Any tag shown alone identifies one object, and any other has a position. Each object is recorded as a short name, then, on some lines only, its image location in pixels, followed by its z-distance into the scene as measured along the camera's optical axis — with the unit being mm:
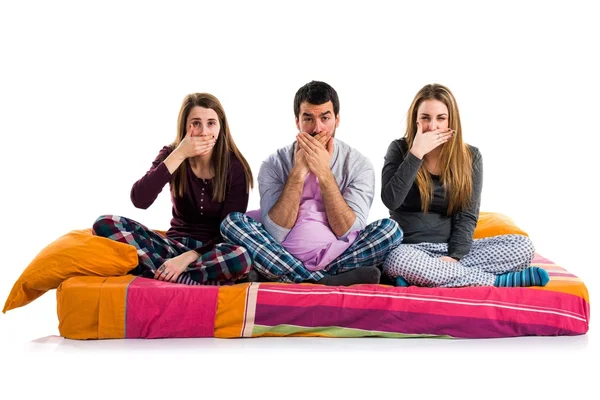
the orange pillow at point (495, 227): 5020
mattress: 3908
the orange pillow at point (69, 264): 4102
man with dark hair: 4270
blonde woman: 4297
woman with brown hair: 4227
